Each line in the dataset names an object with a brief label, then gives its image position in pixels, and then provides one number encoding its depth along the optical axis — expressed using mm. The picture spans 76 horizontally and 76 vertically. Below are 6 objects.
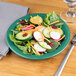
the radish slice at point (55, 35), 842
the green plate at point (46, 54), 803
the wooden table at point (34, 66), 803
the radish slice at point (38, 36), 835
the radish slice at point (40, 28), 874
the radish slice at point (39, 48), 813
